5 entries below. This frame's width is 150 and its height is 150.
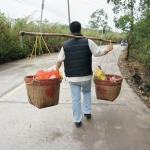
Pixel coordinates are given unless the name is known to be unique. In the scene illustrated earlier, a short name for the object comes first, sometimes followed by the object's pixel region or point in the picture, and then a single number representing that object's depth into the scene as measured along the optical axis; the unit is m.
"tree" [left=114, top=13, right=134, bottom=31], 12.25
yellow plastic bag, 4.57
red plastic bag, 3.95
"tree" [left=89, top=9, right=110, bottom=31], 67.50
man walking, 4.05
